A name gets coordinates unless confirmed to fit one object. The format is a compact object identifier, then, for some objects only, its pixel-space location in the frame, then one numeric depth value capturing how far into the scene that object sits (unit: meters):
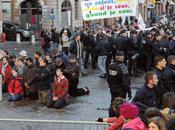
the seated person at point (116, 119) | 6.57
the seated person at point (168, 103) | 6.30
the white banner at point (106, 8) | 14.57
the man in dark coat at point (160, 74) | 8.49
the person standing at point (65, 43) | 17.66
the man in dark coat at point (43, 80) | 11.27
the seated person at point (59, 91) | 10.84
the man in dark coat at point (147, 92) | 7.54
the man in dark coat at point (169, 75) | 8.98
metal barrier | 6.81
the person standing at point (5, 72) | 12.66
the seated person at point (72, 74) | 11.93
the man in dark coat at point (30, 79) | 11.67
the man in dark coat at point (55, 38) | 23.27
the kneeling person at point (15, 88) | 11.83
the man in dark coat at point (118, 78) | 8.87
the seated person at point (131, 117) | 6.00
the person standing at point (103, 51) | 14.53
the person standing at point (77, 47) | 14.68
